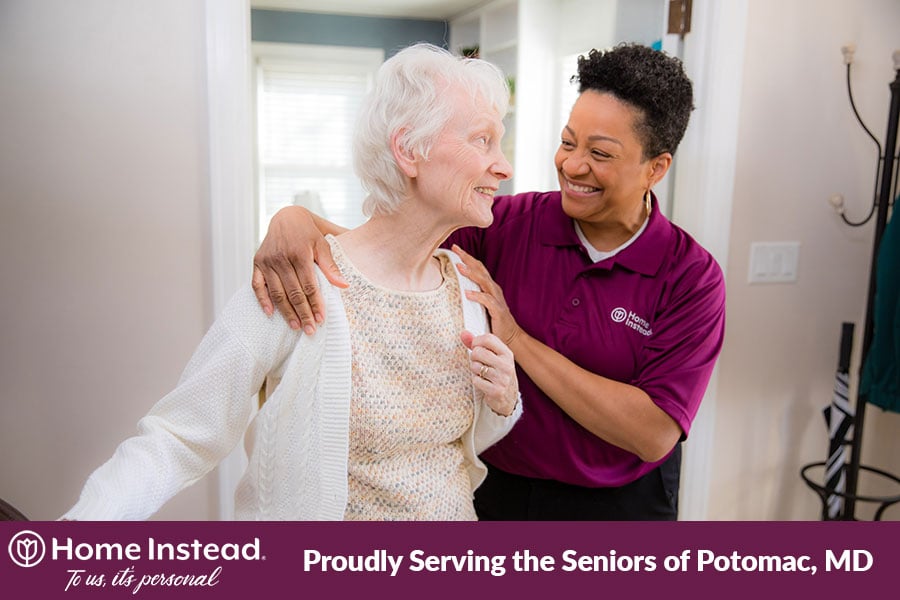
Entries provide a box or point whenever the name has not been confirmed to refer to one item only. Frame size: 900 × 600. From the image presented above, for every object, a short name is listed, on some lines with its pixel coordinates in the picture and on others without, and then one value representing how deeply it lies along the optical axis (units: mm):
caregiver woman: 1233
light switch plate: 1960
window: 4023
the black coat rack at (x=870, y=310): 1793
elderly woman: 979
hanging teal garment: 1836
